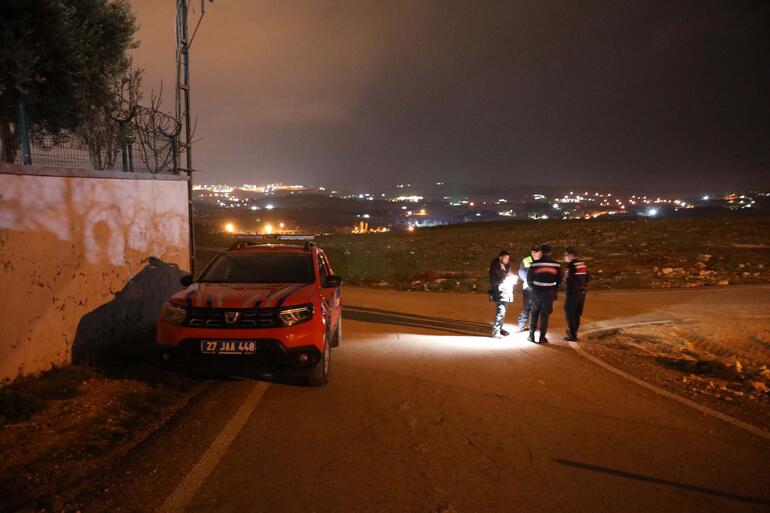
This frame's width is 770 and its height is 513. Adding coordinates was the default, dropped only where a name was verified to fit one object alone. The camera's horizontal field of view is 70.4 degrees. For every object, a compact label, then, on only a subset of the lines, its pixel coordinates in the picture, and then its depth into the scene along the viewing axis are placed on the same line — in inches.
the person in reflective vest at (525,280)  370.3
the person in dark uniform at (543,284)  360.5
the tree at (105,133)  338.6
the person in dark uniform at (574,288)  376.2
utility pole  454.6
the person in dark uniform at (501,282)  378.6
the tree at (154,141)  395.5
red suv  227.3
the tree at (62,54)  445.1
